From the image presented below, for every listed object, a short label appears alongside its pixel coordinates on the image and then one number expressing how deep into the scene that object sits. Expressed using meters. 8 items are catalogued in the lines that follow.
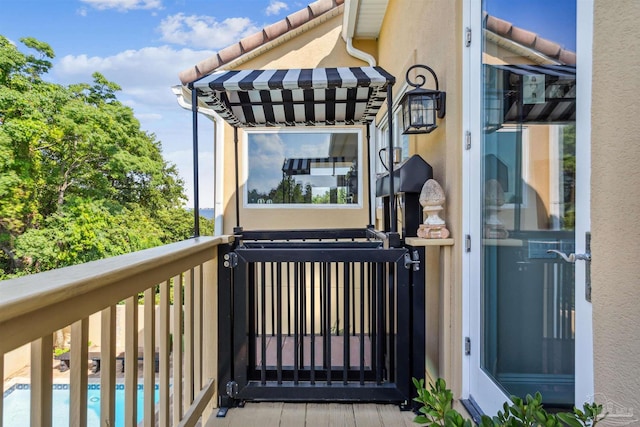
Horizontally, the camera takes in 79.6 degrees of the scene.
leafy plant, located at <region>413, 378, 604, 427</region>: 0.71
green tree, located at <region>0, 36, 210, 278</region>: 14.23
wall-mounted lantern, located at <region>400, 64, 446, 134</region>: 2.36
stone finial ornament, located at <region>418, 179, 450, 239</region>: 2.17
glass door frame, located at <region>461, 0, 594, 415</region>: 1.89
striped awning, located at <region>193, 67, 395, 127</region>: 2.32
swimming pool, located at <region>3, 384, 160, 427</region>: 6.06
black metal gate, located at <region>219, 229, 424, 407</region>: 2.21
